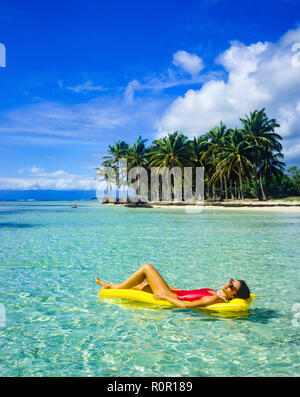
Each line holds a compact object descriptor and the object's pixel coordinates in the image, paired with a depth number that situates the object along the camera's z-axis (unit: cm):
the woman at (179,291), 460
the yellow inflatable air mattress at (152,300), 459
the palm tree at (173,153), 4850
